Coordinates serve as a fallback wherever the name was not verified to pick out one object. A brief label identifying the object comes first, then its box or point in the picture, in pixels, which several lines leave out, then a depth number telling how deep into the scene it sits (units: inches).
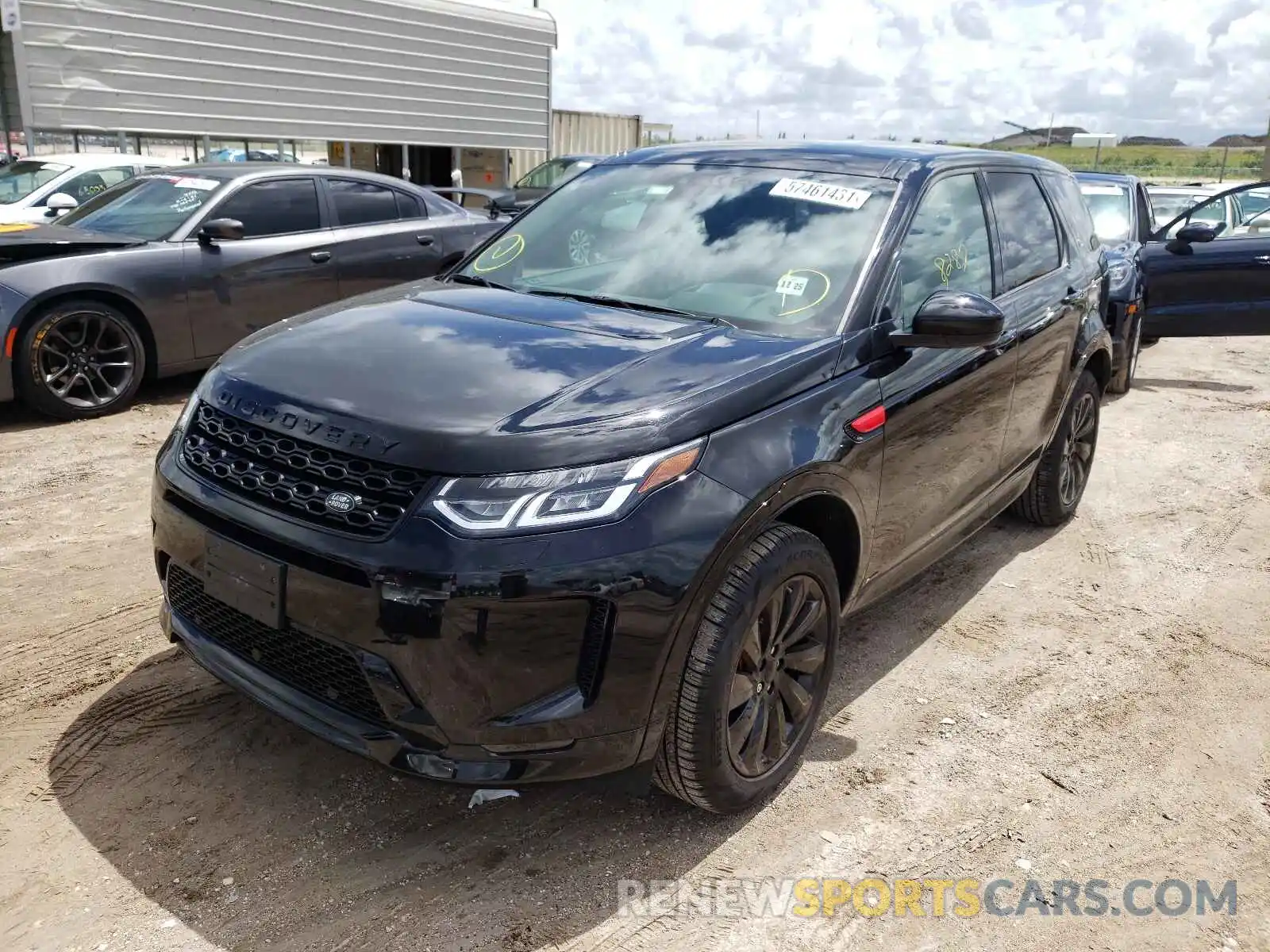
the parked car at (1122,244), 303.6
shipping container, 893.2
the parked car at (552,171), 641.6
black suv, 92.3
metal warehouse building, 479.8
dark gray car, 241.3
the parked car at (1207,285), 341.1
